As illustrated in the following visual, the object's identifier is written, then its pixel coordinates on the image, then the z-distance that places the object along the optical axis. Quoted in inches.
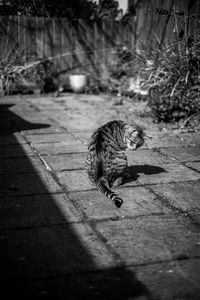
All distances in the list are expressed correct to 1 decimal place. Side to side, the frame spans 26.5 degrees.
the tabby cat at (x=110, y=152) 163.0
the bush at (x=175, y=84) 284.4
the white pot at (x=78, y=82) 482.9
